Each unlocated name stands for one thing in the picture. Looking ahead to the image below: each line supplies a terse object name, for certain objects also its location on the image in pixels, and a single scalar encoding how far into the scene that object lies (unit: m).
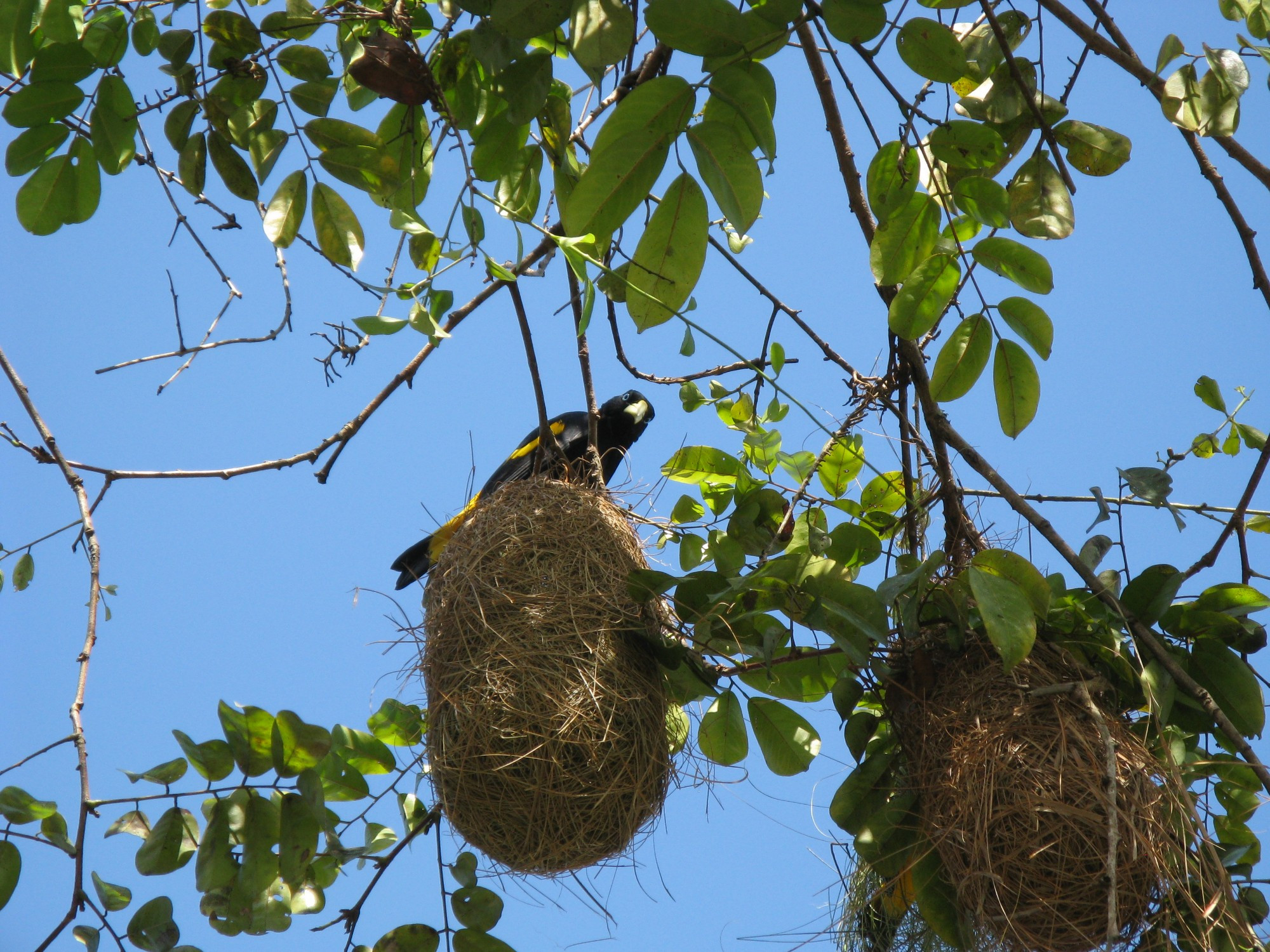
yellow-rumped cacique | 17.23
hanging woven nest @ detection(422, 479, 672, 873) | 16.62
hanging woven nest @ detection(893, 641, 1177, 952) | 16.49
